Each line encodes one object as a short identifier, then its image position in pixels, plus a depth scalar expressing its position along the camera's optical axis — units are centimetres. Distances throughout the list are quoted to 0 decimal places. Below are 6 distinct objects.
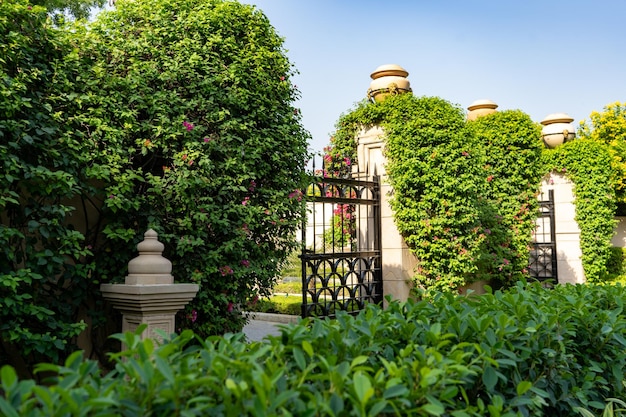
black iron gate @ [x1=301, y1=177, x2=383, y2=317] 612
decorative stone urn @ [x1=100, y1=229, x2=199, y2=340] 365
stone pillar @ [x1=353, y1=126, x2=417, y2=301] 701
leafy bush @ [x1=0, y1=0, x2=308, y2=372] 359
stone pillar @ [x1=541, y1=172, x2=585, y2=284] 1112
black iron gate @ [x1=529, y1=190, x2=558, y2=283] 1120
